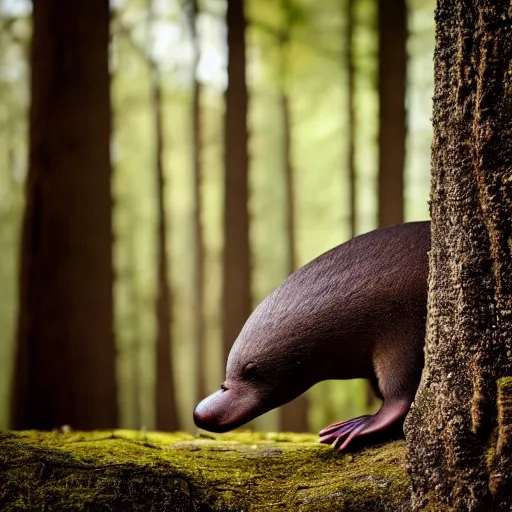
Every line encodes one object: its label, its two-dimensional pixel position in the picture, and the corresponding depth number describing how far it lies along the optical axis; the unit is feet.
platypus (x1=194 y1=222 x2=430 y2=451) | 4.50
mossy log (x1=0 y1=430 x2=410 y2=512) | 3.85
